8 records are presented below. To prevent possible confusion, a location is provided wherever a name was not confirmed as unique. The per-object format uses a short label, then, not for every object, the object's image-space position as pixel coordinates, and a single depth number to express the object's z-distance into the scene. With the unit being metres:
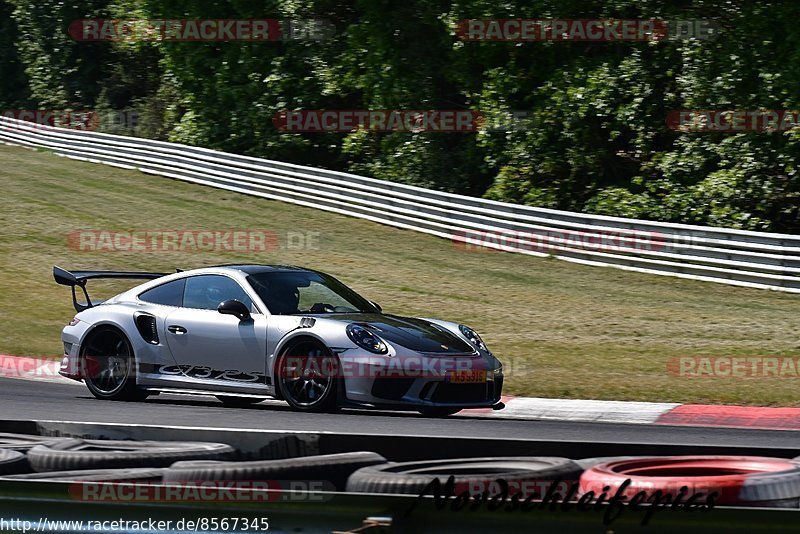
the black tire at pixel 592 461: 8.36
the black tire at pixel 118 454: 9.17
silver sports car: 16.67
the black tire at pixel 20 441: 10.02
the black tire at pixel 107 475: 8.59
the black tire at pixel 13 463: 9.39
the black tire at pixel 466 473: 7.93
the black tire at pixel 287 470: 8.58
